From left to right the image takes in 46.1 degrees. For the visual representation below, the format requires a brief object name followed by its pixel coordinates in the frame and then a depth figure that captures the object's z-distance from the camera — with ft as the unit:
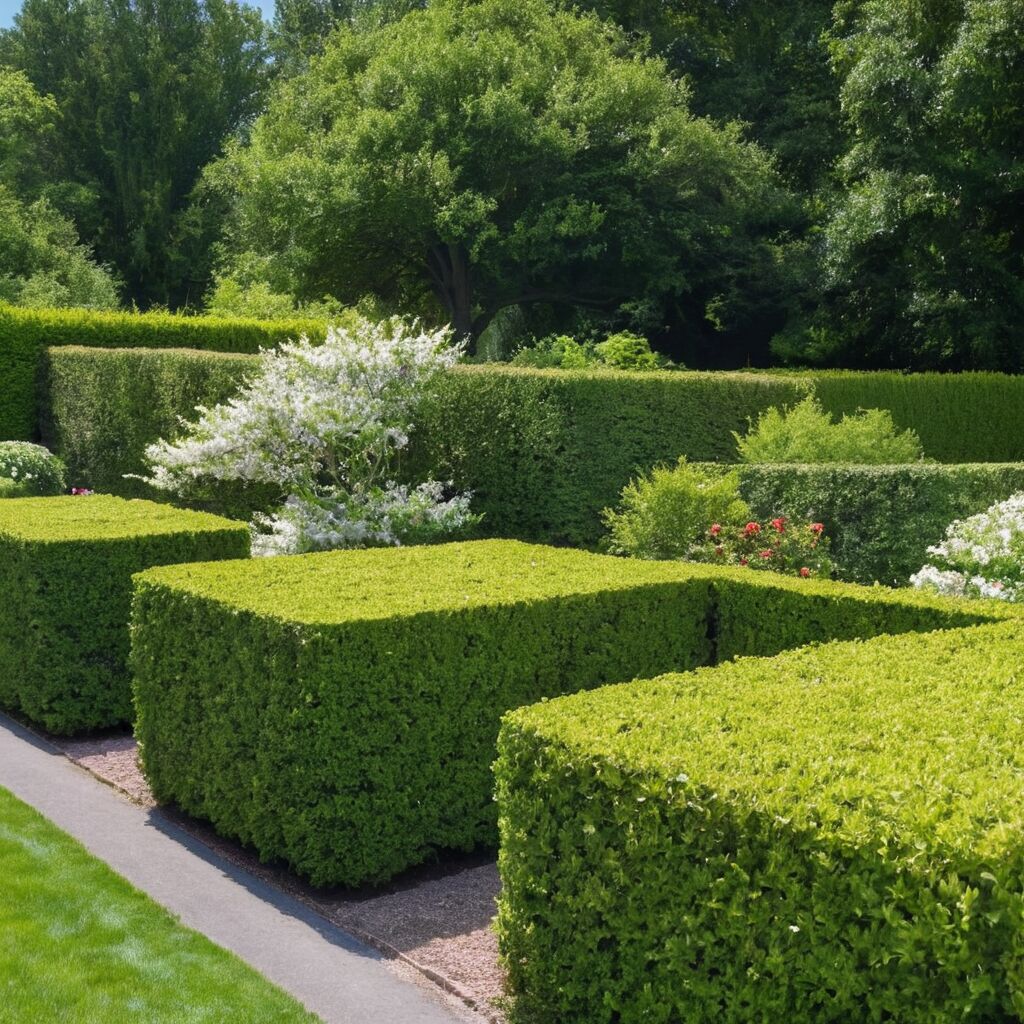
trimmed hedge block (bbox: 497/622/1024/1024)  9.14
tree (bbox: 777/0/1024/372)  70.59
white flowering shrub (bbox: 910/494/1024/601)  28.80
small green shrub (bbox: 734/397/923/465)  40.27
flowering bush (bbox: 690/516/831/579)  32.94
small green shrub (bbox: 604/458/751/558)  34.35
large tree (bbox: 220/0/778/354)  86.38
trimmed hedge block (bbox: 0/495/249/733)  25.54
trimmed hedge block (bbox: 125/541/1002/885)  17.65
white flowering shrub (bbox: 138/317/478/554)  37.65
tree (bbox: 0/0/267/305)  140.97
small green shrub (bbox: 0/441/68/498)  55.42
